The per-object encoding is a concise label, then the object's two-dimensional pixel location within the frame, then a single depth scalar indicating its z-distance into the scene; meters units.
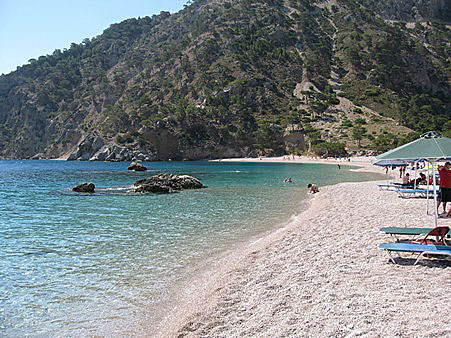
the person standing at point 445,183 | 12.45
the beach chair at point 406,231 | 8.88
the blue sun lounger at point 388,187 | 24.54
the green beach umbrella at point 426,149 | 8.72
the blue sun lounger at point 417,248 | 7.52
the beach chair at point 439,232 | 8.12
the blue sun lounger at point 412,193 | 19.78
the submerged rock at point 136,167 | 61.51
